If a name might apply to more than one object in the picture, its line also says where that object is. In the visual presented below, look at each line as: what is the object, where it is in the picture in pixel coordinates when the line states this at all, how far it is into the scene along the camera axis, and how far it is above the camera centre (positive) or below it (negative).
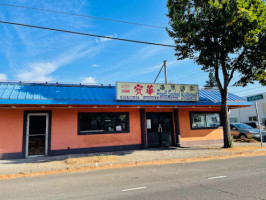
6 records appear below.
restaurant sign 11.87 +2.21
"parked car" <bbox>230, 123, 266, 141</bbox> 16.45 -0.79
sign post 12.55 +1.68
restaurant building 10.46 +0.62
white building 38.19 +2.02
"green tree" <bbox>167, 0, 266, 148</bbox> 10.17 +5.07
